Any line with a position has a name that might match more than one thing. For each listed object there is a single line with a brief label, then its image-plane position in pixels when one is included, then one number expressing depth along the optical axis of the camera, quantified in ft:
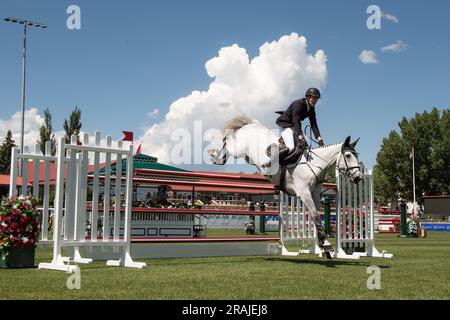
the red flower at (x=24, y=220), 23.08
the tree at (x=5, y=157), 205.16
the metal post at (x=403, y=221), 75.05
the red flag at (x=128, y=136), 26.89
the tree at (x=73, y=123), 170.81
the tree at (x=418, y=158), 218.79
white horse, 27.27
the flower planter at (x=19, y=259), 22.85
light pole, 118.98
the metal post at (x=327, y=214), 47.34
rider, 27.35
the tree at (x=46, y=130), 170.50
